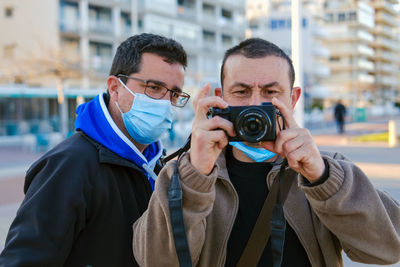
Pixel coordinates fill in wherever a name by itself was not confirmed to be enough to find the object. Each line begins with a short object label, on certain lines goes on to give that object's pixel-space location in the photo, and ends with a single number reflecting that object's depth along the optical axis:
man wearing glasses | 2.04
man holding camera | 1.75
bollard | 18.14
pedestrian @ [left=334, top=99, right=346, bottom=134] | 25.09
